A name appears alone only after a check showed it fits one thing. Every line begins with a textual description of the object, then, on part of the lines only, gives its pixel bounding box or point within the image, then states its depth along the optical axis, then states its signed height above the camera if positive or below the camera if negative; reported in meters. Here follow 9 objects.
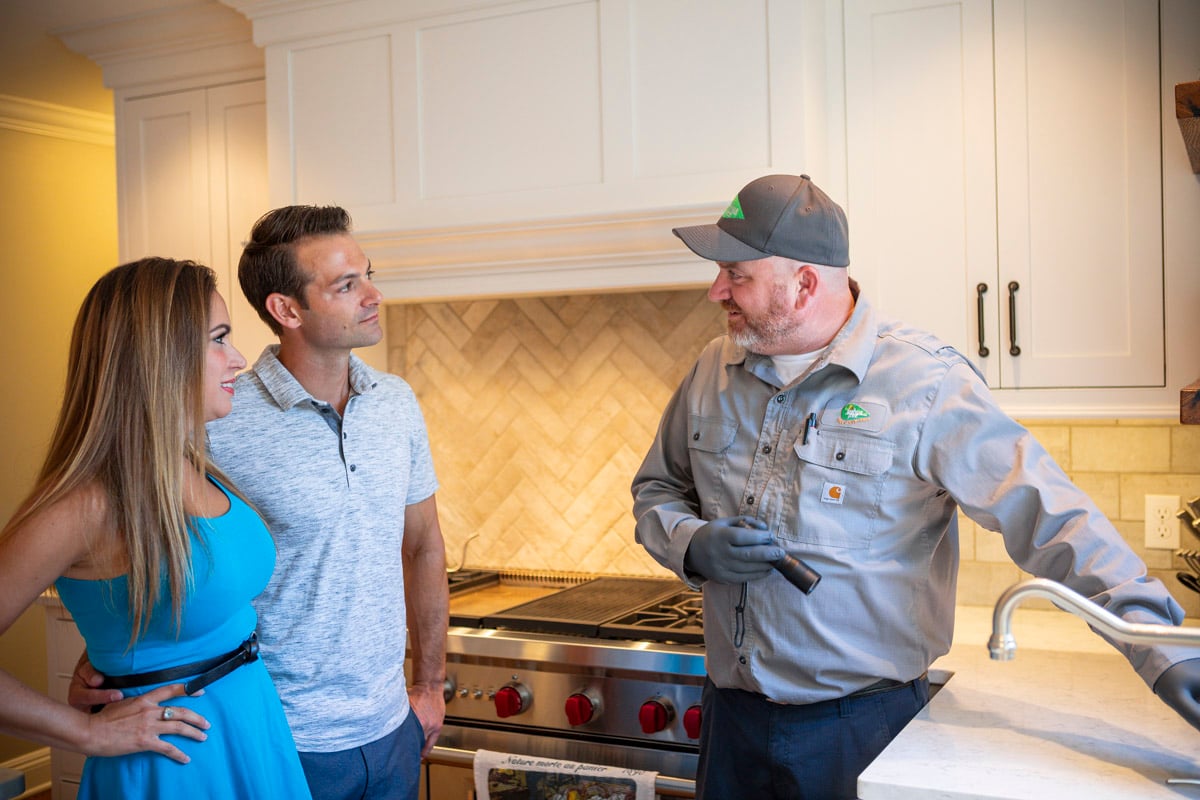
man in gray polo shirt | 1.83 -0.18
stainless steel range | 2.30 -0.67
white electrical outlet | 2.47 -0.36
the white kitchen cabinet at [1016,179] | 2.21 +0.40
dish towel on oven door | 2.29 -0.86
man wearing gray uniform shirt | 1.67 -0.21
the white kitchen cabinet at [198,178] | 3.04 +0.62
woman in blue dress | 1.47 -0.23
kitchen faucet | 1.18 -0.28
